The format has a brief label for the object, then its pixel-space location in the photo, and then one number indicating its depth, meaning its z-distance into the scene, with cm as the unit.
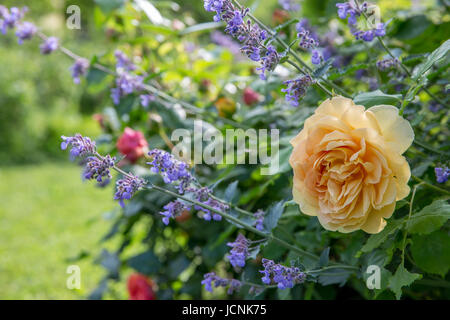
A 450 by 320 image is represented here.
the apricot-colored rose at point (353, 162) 66
